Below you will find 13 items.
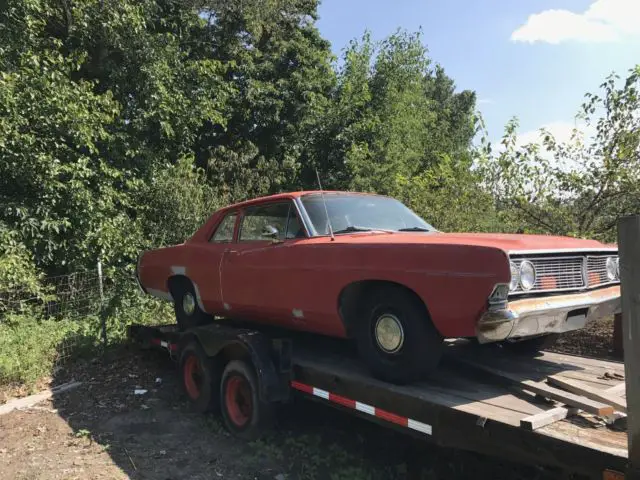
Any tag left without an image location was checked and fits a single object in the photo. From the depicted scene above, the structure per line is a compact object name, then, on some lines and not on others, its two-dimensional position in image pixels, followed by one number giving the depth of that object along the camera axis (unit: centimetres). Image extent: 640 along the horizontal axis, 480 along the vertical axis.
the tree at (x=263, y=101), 1548
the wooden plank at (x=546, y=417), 258
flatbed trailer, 255
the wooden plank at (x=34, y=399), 566
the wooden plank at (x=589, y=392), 281
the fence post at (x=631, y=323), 211
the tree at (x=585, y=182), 746
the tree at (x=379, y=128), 1622
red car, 304
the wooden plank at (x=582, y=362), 390
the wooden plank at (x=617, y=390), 309
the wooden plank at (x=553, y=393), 272
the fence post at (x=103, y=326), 757
